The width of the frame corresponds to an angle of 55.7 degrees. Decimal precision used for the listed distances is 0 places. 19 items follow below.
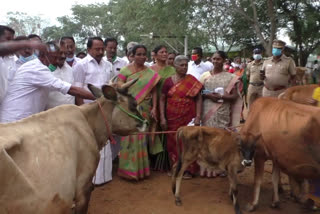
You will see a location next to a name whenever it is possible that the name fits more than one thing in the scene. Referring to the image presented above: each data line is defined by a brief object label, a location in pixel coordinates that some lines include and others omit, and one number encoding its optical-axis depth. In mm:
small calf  4145
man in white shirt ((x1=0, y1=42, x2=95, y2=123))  3338
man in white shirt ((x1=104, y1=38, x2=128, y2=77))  5797
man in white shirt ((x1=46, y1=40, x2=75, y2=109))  4098
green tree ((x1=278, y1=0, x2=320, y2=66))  16984
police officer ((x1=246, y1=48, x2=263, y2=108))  8766
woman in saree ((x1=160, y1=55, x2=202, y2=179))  4984
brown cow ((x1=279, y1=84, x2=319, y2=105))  4246
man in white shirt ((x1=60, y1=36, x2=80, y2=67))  5396
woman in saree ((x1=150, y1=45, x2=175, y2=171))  5325
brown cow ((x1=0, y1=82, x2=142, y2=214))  1839
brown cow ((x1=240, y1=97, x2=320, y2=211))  3234
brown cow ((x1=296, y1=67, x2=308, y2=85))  11959
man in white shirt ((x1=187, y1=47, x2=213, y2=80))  7371
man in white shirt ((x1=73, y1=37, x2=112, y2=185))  4680
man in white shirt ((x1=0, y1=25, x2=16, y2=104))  3400
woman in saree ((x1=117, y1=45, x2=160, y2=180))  4949
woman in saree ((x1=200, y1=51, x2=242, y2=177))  4879
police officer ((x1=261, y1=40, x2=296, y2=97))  6730
